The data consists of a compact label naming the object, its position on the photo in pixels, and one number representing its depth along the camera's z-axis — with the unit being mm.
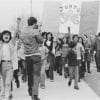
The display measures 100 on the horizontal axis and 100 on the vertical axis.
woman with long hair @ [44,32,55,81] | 12622
